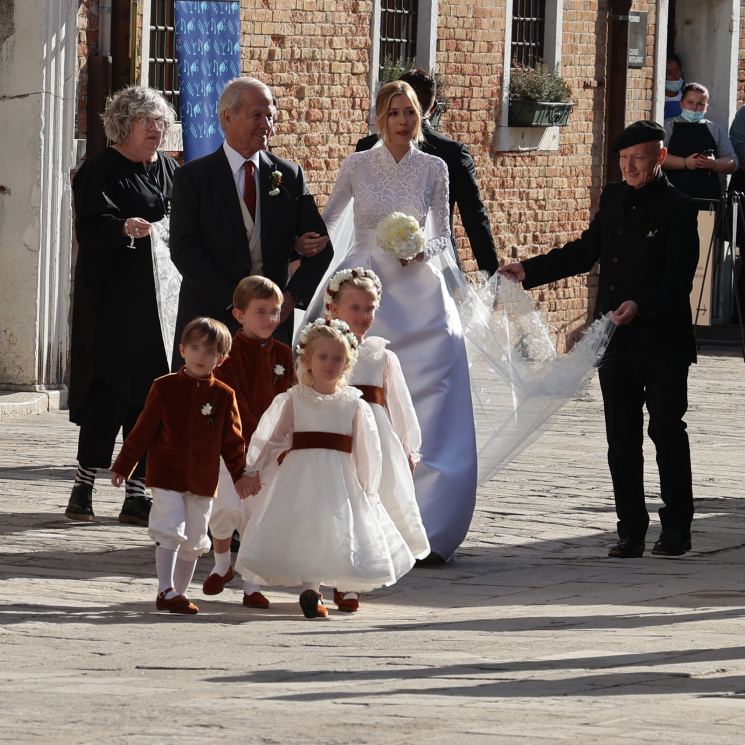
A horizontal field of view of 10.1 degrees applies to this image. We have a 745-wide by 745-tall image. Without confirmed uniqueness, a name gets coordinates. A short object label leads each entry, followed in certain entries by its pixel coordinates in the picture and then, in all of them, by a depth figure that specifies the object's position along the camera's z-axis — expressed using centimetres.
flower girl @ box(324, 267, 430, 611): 1579
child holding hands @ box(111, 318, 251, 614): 1465
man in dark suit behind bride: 1885
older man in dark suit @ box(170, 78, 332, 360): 1699
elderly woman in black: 1862
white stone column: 2569
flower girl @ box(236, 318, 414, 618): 1460
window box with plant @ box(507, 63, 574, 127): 3494
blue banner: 2488
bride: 1728
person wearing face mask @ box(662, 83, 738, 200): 3735
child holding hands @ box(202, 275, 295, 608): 1534
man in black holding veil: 1746
